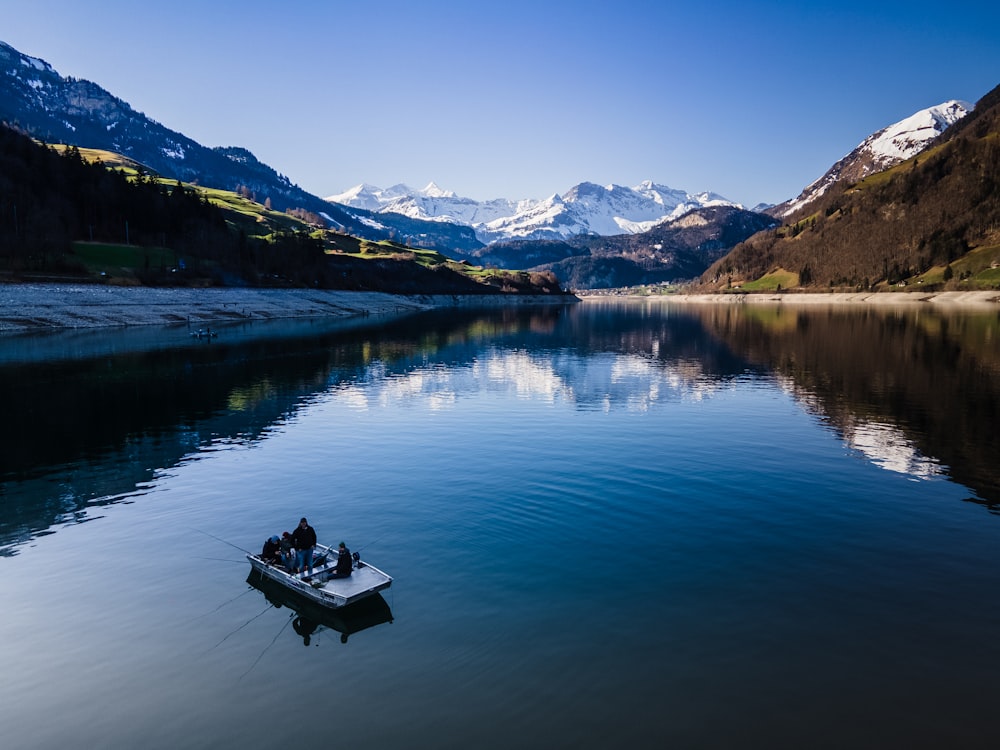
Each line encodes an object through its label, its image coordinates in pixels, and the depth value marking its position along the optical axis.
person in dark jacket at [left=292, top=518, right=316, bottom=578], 24.45
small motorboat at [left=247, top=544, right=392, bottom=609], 22.11
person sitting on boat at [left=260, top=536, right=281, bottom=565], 24.98
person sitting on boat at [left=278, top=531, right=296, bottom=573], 24.62
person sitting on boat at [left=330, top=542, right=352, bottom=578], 23.31
